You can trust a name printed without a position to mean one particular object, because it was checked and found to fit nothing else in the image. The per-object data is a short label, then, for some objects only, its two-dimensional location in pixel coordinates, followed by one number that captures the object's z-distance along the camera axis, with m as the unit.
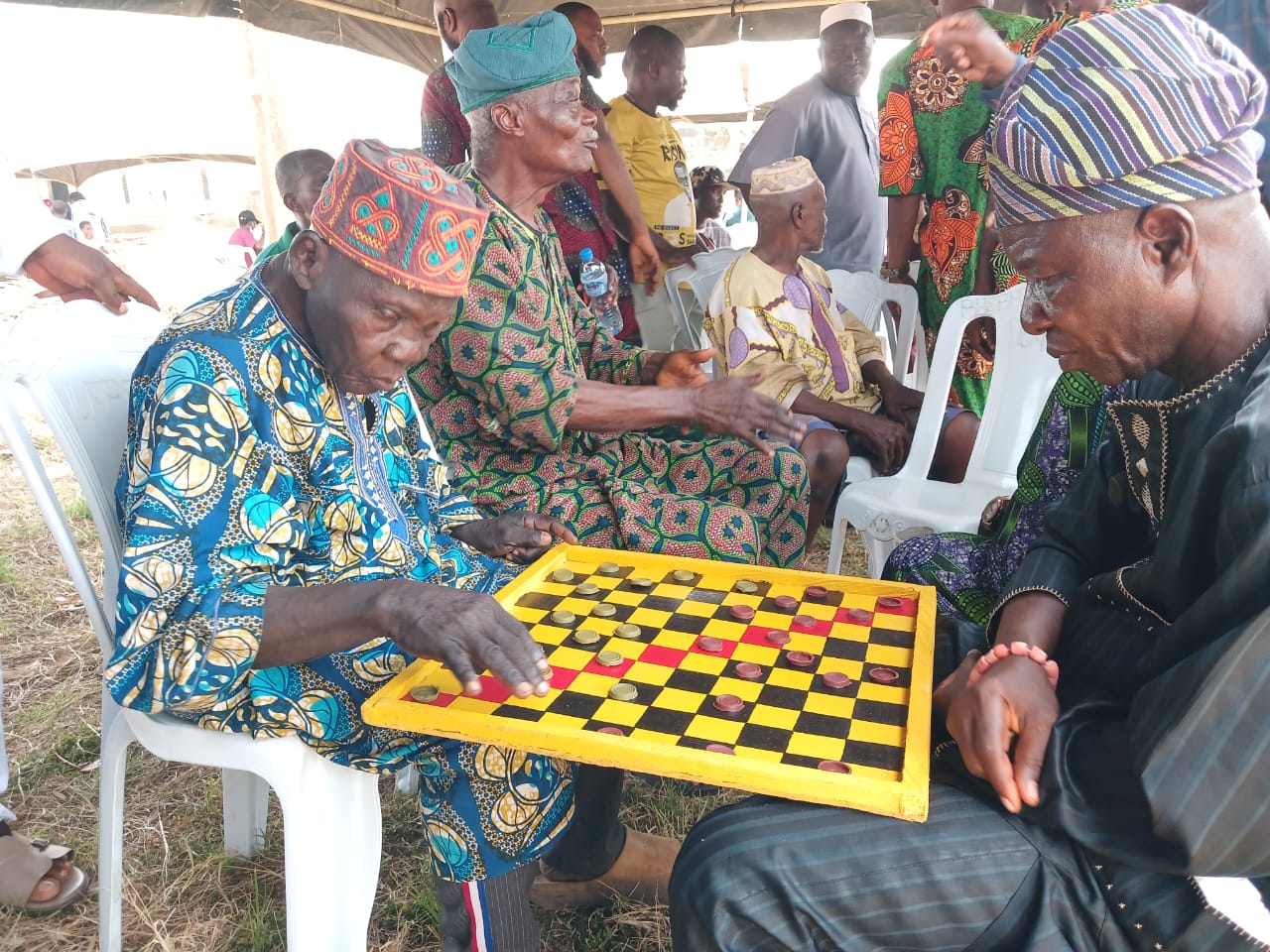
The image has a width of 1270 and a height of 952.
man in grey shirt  5.00
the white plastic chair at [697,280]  4.91
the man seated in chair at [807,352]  3.56
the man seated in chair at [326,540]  1.47
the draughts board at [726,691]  1.25
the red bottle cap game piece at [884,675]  1.52
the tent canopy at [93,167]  8.27
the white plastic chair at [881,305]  4.59
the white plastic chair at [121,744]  1.67
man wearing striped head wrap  1.18
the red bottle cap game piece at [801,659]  1.56
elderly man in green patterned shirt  2.37
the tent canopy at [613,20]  6.55
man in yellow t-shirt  5.32
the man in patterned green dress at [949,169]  3.86
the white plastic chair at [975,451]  3.15
